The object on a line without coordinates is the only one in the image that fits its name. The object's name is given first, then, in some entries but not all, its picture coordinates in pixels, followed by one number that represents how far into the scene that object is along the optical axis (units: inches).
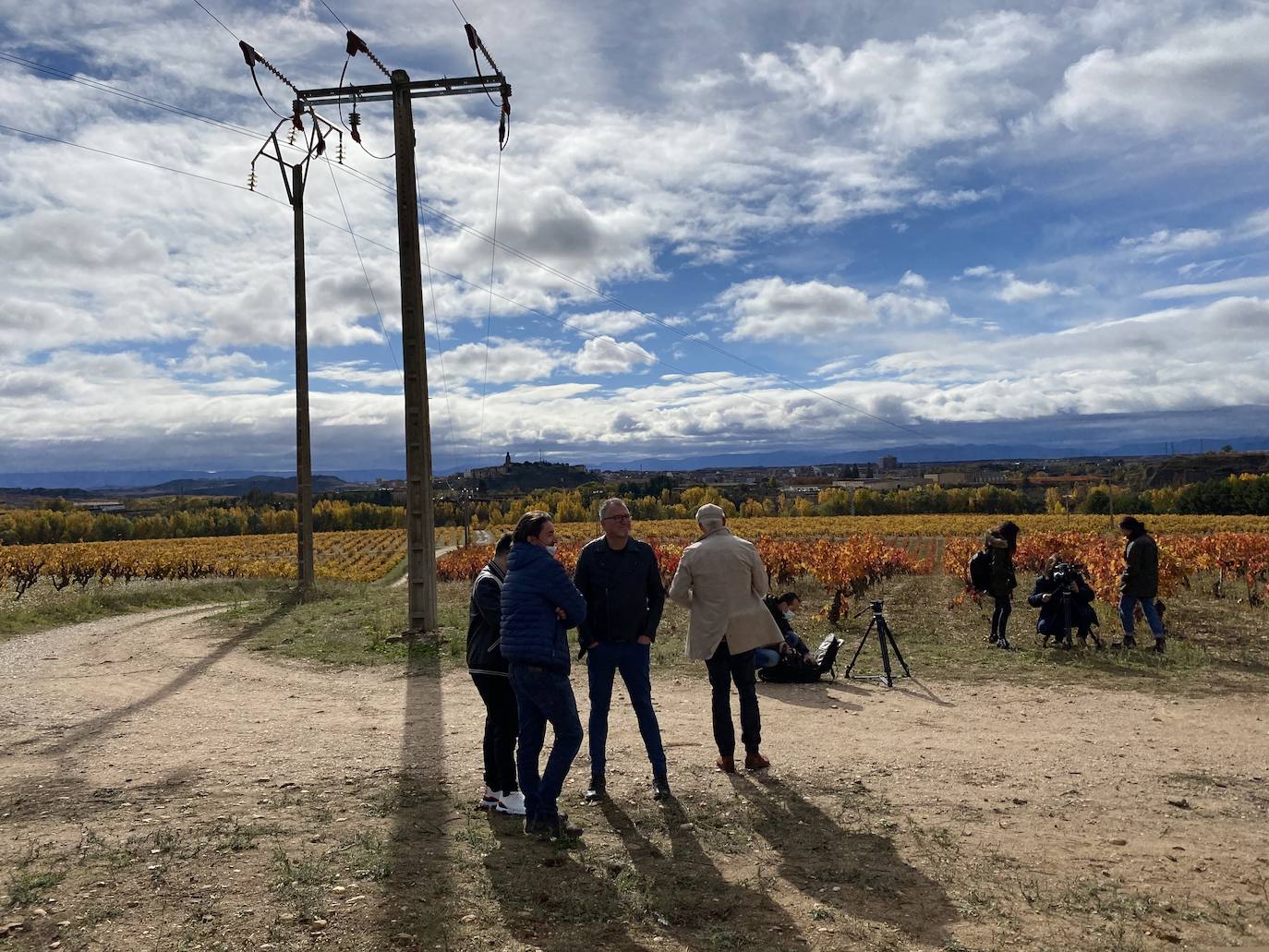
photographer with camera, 479.8
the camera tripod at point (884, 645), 404.5
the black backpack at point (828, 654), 410.3
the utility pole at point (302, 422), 816.9
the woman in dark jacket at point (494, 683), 224.2
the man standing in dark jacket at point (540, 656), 211.3
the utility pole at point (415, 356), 545.6
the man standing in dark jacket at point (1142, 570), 454.0
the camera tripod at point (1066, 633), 474.0
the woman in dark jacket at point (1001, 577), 502.3
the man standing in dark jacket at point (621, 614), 237.8
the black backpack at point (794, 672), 404.8
